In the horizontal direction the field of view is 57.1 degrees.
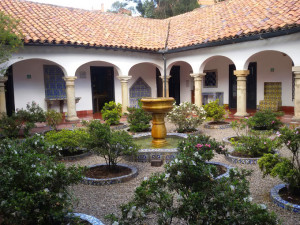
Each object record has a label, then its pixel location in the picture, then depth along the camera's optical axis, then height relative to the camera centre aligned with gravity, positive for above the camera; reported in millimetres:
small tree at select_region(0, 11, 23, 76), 6500 +1438
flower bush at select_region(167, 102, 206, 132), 8125 -760
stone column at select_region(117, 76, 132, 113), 12367 +88
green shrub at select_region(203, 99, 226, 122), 9086 -676
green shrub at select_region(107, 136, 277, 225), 2145 -893
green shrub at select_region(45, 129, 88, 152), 5637 -916
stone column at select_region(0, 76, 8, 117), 9446 -18
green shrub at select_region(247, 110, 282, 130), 7484 -861
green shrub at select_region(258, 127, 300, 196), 3441 -986
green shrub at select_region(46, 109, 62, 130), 8086 -676
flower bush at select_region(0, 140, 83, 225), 2318 -848
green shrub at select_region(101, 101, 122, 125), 9422 -698
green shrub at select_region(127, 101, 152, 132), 8328 -844
